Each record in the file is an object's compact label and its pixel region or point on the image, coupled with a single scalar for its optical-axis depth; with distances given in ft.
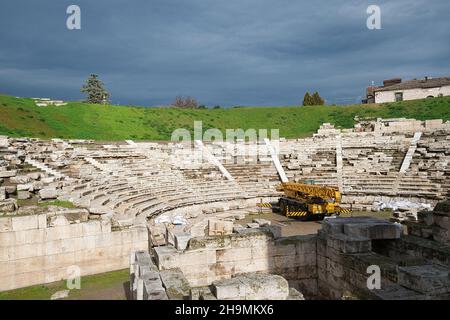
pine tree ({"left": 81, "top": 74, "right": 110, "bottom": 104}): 222.48
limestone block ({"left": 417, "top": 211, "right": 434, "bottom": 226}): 33.12
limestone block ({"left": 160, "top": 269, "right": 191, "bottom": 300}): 21.11
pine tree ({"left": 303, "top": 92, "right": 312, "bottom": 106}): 191.69
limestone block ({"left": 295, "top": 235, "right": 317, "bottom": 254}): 32.76
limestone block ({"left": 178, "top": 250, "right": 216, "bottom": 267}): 29.01
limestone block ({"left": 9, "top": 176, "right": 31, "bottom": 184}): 50.52
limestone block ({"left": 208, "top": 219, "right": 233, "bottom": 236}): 48.39
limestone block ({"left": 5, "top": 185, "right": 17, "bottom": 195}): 46.55
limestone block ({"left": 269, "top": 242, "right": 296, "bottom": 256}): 32.19
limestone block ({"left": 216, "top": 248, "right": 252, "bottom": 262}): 30.73
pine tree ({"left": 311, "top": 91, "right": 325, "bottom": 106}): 192.85
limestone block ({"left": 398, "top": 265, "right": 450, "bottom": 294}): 20.38
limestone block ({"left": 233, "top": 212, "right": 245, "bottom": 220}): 66.59
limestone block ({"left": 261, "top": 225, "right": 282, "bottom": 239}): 32.49
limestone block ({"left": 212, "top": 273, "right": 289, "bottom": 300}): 20.77
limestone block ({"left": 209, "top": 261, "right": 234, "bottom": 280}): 30.42
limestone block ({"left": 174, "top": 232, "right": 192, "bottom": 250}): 29.36
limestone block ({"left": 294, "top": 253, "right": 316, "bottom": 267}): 32.73
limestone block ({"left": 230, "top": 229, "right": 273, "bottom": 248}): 31.27
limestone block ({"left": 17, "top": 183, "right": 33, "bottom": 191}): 47.72
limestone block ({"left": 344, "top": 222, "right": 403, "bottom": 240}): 29.60
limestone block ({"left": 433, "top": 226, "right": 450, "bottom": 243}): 31.65
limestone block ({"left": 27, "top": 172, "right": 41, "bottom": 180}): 54.70
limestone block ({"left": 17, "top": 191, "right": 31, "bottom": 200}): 45.14
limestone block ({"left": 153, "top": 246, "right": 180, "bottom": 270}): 27.78
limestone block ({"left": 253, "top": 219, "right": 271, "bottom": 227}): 55.07
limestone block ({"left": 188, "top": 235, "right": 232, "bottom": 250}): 29.76
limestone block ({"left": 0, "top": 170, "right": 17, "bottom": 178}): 51.98
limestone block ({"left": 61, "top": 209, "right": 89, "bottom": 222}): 36.42
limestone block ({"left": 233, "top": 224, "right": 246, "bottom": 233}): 35.40
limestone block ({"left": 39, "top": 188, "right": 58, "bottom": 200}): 44.20
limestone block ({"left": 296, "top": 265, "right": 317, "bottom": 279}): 32.68
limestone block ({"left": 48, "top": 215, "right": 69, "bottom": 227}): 34.97
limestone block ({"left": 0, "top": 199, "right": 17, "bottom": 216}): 36.47
